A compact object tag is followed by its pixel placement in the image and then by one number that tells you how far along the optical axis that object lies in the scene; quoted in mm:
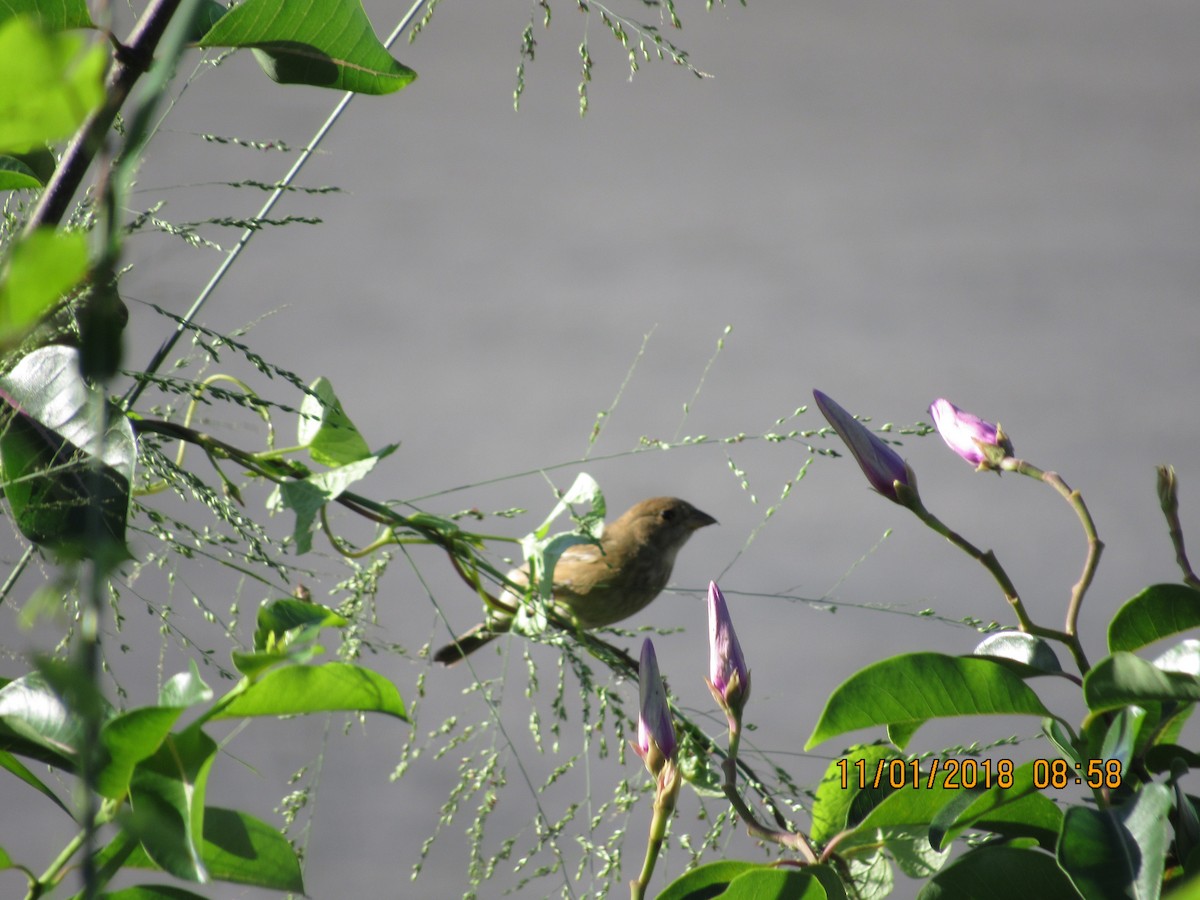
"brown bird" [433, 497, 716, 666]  10261
